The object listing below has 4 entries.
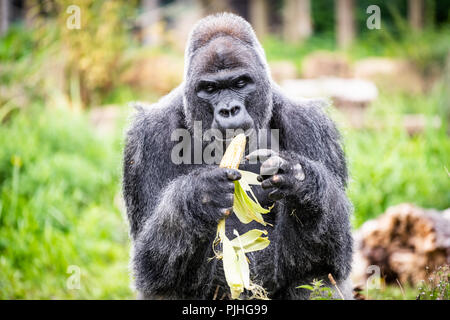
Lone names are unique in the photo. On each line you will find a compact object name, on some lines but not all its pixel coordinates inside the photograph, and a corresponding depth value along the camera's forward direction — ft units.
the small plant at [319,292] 13.42
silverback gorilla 12.71
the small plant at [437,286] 12.46
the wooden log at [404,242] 19.45
